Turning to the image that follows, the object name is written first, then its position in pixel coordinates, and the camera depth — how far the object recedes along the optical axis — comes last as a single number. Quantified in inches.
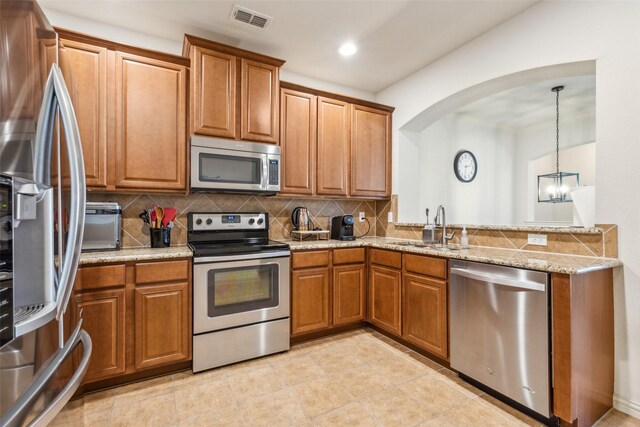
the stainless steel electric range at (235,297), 88.7
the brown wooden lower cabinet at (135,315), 77.4
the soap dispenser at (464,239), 103.2
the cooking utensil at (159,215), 98.4
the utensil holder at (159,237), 98.1
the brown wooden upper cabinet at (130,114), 85.8
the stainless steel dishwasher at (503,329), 67.1
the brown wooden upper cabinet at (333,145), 117.7
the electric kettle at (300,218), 125.1
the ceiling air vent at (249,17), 90.5
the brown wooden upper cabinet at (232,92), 96.2
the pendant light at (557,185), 164.1
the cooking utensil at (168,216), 99.2
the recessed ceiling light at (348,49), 110.3
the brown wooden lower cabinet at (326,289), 106.0
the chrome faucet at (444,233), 106.1
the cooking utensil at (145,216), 99.5
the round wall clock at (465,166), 188.2
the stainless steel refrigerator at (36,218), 27.8
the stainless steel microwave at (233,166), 96.3
